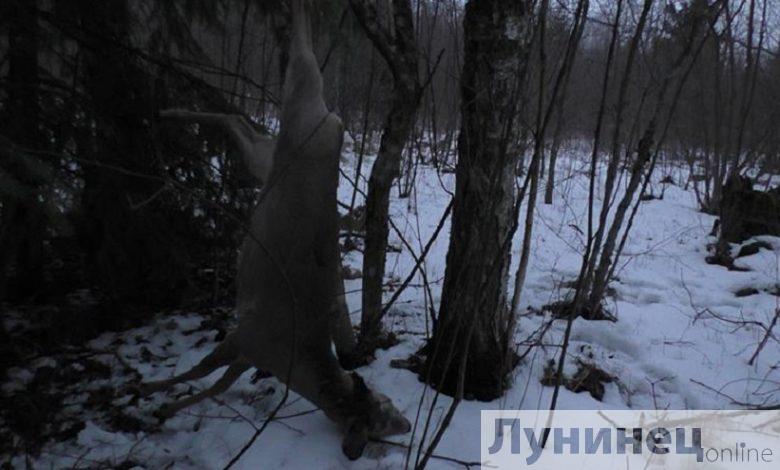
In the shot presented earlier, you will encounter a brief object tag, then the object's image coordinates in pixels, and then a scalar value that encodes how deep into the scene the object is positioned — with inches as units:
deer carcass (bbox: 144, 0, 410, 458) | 84.6
